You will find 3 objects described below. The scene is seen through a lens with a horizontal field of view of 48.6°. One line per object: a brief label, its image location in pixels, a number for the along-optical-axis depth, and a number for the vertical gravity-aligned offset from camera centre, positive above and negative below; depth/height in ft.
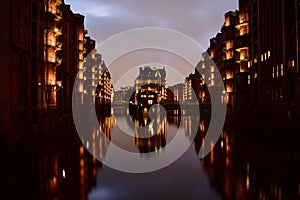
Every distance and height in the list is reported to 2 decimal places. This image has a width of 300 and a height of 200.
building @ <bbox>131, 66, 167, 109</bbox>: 418.37 +8.05
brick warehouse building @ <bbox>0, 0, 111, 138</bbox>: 88.74 +13.01
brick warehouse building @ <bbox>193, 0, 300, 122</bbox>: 135.74 +23.07
